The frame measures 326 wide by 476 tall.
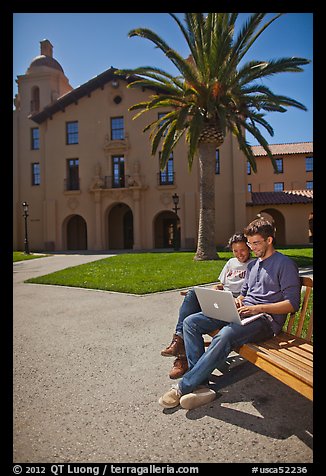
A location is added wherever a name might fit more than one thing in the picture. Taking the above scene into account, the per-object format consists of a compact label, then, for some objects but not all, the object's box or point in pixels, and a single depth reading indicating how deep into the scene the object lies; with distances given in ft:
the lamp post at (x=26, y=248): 44.26
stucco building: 63.87
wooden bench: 6.13
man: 7.79
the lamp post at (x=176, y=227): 42.40
